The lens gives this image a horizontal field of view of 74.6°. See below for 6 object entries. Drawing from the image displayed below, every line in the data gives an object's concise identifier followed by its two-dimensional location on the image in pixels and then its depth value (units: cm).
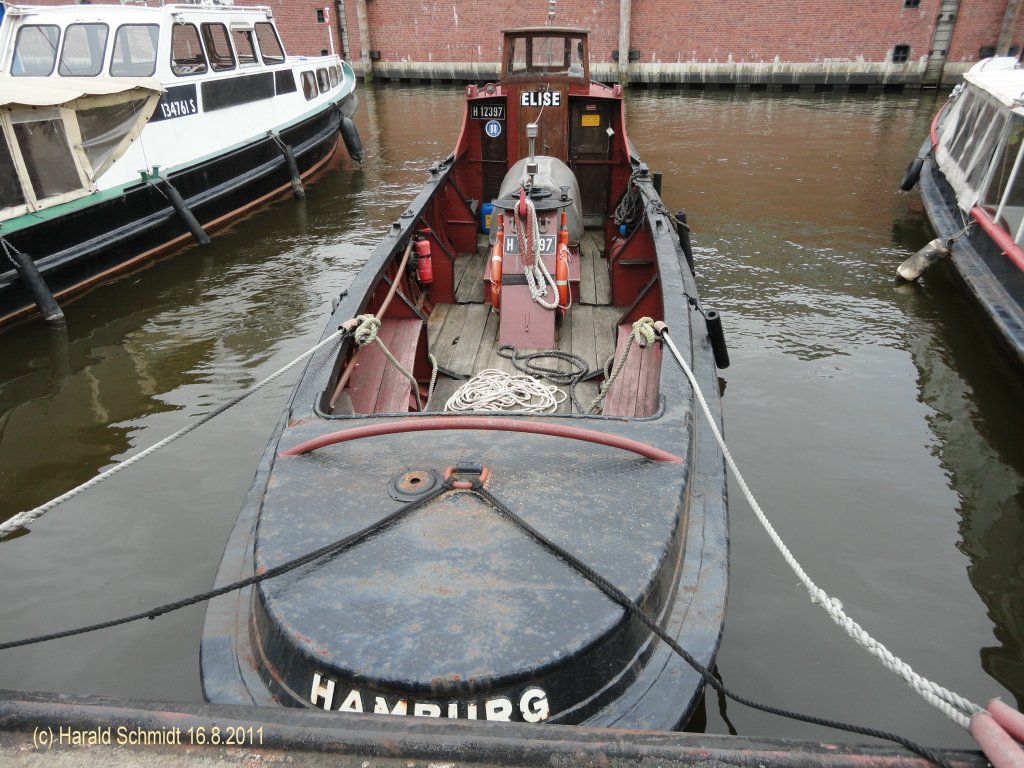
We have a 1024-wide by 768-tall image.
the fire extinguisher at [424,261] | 645
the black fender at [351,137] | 1384
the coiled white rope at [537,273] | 544
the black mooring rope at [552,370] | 513
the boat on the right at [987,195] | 641
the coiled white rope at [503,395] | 439
